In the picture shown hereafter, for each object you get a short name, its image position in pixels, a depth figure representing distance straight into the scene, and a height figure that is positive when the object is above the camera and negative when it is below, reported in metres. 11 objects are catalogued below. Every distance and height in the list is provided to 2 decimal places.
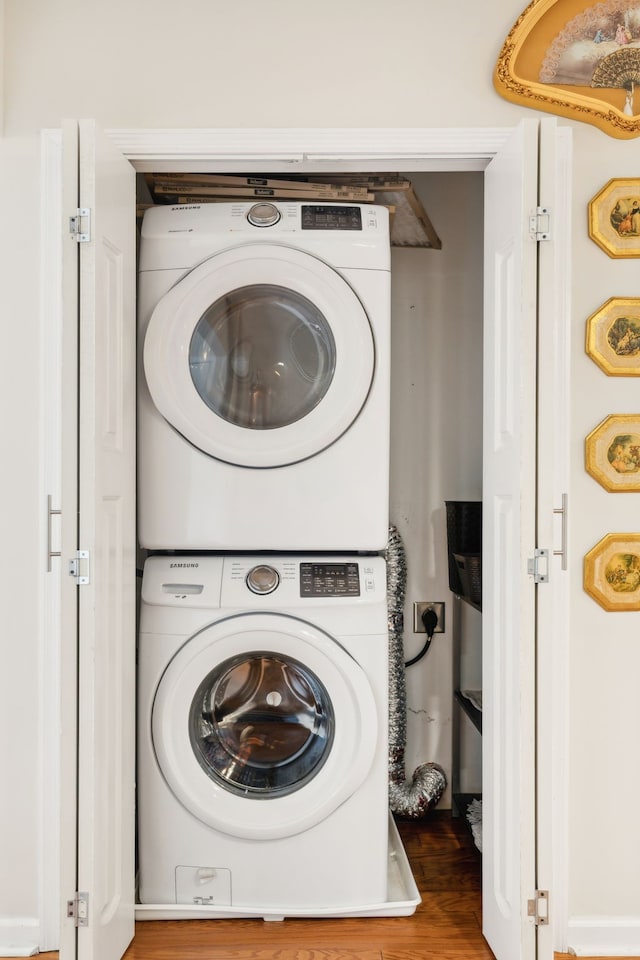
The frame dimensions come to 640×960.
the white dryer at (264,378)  1.91 +0.25
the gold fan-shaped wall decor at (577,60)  1.79 +1.00
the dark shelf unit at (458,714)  2.44 -0.81
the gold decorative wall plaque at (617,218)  1.84 +0.64
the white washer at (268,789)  1.88 -0.73
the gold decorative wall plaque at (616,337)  1.85 +0.35
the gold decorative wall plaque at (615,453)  1.86 +0.06
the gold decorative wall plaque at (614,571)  1.87 -0.23
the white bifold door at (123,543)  1.53 -0.15
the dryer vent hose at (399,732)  2.43 -0.83
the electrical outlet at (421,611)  2.60 -0.47
